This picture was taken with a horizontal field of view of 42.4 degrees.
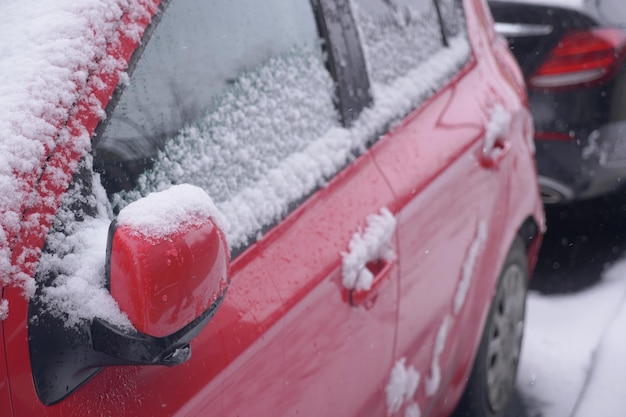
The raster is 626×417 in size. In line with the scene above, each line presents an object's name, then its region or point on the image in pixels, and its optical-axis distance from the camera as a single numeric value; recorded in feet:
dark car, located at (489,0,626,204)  13.04
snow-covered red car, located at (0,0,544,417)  3.59
